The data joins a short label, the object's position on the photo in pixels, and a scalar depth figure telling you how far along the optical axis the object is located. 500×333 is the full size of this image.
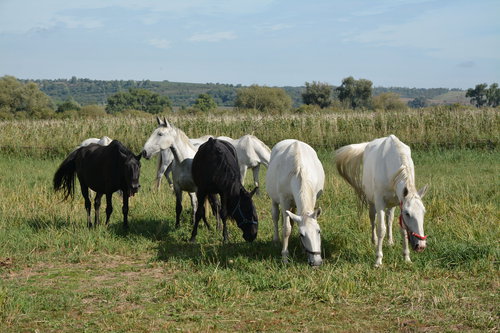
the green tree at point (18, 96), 72.50
